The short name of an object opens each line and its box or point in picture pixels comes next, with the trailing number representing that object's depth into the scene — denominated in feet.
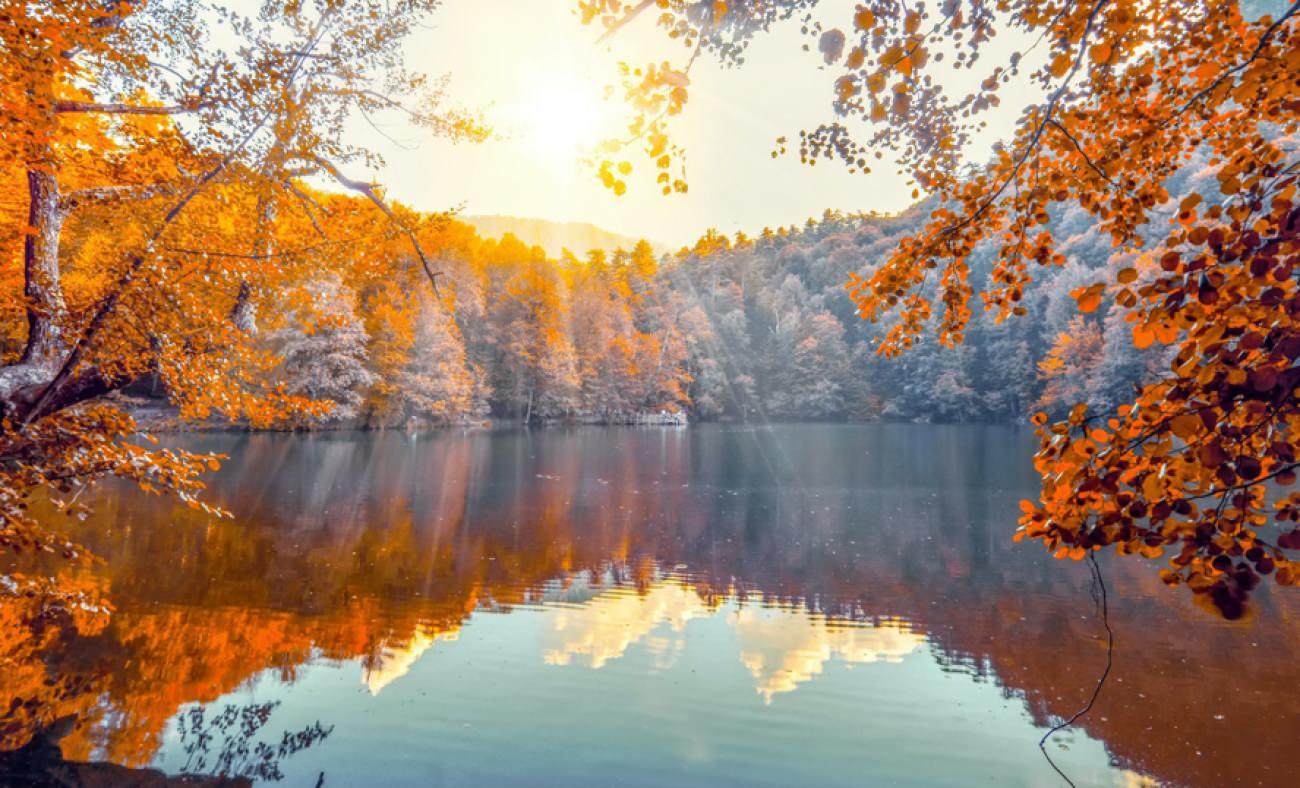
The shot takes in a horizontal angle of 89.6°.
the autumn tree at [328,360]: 115.14
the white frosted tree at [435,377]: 138.51
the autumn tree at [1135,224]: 5.06
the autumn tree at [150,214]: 14.14
